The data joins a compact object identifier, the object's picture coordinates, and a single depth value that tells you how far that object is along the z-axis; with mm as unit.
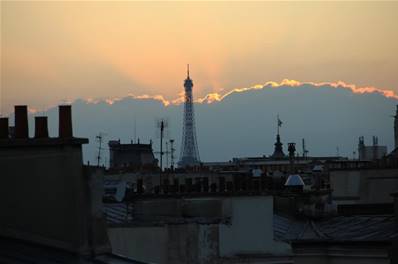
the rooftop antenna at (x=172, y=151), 87338
